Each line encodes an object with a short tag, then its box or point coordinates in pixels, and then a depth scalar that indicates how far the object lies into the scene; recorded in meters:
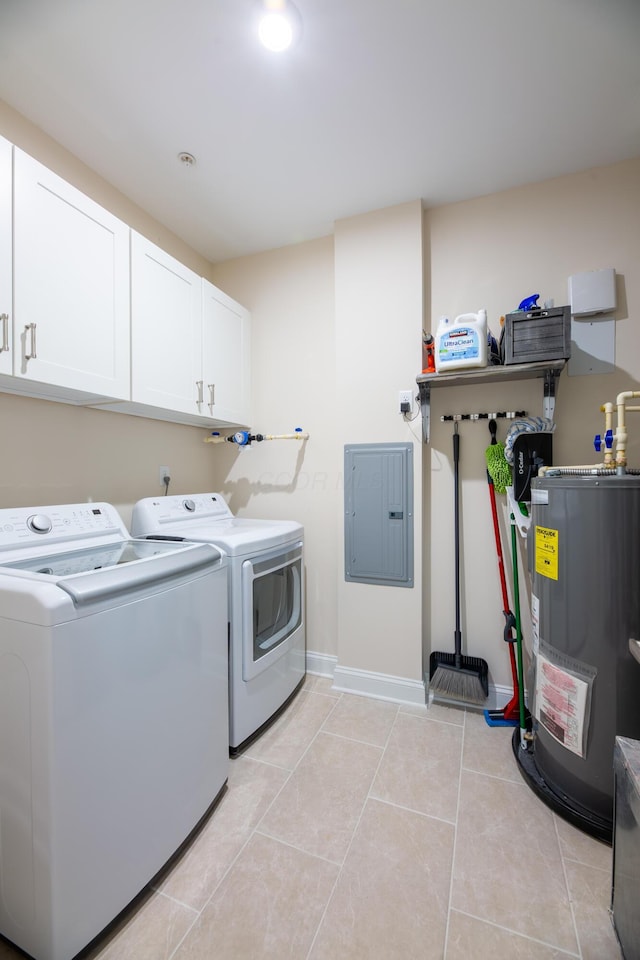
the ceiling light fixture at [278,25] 1.22
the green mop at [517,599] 1.82
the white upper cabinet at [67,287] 1.33
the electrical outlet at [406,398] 2.14
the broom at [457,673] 1.96
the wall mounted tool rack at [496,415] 2.04
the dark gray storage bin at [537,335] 1.73
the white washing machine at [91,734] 0.90
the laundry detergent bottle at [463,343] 1.83
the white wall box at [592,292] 1.87
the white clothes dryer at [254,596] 1.68
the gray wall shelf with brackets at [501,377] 1.78
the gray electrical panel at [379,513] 2.16
